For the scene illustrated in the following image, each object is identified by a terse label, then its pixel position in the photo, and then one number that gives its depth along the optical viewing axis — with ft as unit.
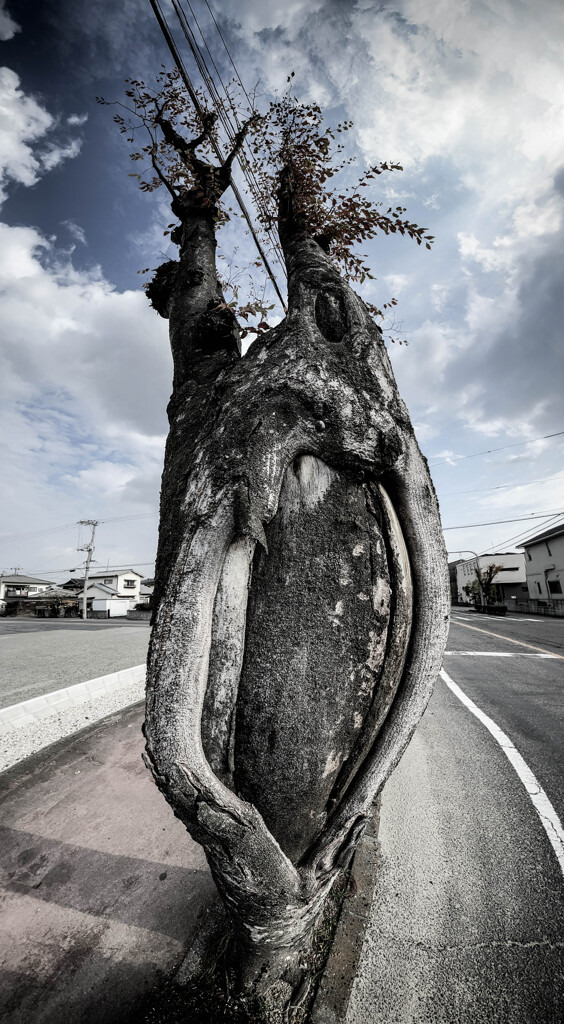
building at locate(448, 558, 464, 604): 179.58
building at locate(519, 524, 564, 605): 103.09
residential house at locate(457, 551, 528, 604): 152.01
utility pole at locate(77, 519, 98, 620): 124.16
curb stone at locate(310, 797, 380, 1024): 5.14
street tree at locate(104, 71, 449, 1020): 4.59
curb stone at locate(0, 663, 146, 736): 13.18
